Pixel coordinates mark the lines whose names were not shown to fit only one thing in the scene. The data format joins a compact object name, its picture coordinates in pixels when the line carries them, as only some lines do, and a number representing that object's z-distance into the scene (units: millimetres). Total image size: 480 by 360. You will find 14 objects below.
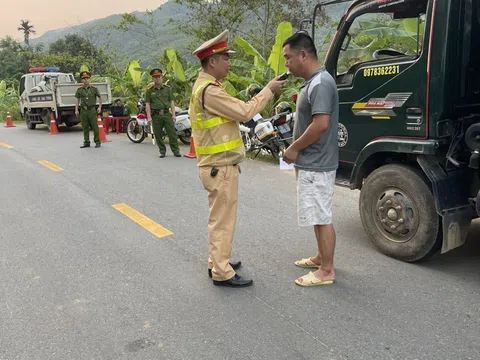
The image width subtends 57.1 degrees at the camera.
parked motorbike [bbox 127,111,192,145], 11031
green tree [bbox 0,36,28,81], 48812
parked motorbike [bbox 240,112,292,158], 8094
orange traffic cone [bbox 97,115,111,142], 12114
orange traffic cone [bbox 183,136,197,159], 9266
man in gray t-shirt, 3027
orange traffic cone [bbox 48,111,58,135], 15219
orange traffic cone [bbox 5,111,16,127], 19603
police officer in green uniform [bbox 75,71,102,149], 11219
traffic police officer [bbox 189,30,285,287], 3060
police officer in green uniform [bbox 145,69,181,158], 9430
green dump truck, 3309
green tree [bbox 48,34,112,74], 22953
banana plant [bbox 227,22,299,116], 9773
